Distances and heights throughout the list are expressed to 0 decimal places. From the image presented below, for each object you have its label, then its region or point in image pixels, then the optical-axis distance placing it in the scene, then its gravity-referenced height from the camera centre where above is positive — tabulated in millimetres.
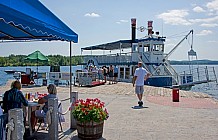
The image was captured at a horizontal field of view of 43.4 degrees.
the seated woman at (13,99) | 5605 -551
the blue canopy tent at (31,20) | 4216 +1020
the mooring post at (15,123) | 4023 -747
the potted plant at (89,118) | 5992 -1011
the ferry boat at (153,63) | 26016 +1035
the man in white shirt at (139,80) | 11320 -312
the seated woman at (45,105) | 6258 -741
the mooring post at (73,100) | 7160 -728
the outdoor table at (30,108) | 6116 -805
